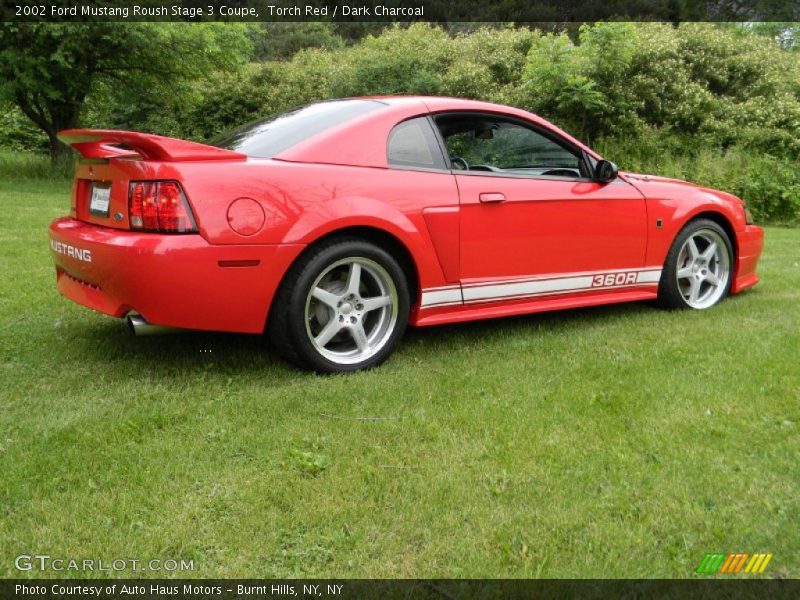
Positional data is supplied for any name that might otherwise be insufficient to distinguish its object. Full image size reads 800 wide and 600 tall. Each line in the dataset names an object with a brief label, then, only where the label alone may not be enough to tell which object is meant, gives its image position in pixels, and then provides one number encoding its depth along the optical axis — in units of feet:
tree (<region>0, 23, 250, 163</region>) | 48.29
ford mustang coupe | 11.24
